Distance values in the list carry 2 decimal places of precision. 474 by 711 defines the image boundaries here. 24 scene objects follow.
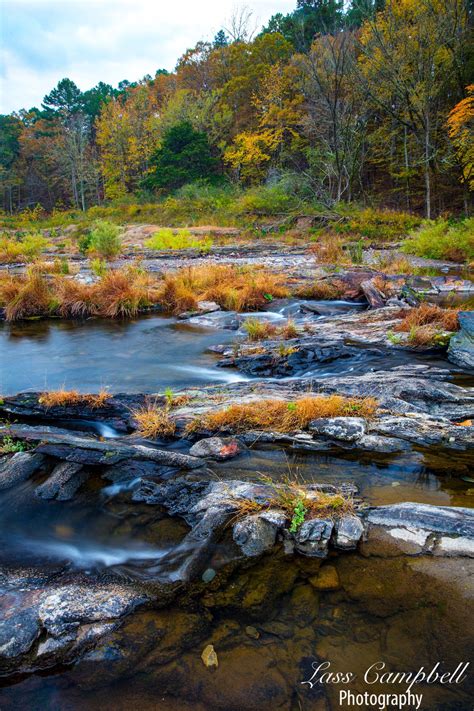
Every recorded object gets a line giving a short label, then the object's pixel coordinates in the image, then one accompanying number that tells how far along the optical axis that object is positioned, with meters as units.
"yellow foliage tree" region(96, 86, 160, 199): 48.16
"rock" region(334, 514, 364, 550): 3.05
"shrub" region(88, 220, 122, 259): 17.00
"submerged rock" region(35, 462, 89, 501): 3.89
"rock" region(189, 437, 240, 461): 4.32
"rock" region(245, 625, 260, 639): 2.50
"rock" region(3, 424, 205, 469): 4.18
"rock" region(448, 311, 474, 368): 6.55
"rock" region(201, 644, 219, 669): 2.34
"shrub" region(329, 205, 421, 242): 22.14
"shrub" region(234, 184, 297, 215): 28.23
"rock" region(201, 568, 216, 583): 2.92
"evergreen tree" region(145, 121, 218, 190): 37.81
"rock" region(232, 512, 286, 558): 3.11
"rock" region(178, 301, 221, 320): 11.05
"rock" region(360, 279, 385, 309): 10.46
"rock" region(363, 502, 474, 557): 2.95
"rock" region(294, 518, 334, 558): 3.03
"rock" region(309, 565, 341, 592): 2.79
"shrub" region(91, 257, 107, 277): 12.62
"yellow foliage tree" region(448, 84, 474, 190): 17.19
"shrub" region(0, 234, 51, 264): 17.97
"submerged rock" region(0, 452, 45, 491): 4.05
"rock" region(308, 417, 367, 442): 4.45
